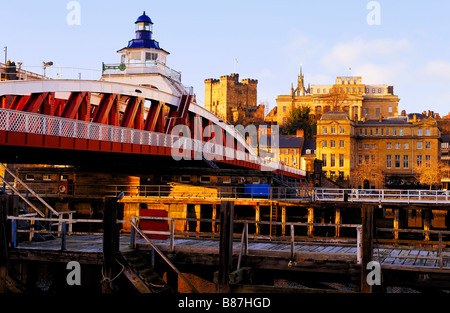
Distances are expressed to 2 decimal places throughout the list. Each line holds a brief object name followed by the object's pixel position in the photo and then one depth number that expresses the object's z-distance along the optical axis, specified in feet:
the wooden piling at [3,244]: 50.49
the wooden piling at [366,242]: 44.60
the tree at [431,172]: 274.36
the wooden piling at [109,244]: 47.26
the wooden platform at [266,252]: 47.85
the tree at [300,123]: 395.55
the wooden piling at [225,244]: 46.37
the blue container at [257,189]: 135.21
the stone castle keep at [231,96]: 570.05
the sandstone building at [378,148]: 313.94
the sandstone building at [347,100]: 447.01
